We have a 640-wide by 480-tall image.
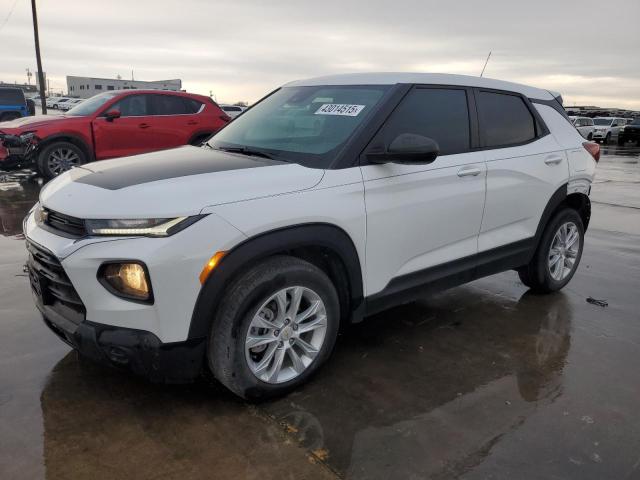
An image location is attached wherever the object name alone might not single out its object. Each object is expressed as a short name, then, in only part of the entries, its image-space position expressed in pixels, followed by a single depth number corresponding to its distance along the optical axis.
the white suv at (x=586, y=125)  30.41
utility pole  24.59
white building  102.02
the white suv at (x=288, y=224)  2.51
